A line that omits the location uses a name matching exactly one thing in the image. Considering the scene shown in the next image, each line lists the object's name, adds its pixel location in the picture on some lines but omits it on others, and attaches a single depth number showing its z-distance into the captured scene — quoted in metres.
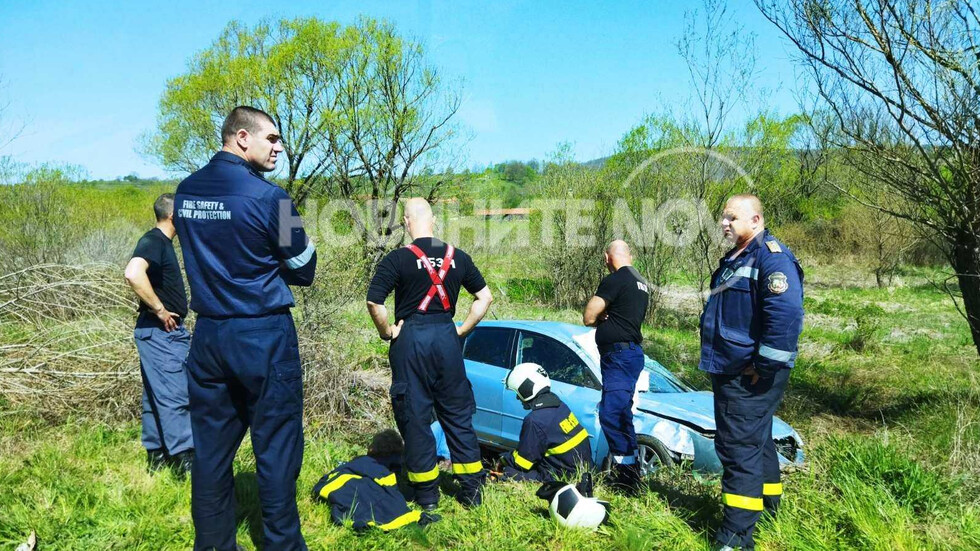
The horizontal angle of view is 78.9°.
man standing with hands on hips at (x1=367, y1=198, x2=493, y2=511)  3.79
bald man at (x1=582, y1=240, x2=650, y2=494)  4.35
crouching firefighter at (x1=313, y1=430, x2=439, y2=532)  3.41
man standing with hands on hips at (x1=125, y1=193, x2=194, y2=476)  4.10
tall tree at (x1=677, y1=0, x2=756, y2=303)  12.10
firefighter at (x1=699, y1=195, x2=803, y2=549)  3.15
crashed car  4.82
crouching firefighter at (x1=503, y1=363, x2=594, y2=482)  4.12
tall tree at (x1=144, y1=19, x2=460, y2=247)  19.95
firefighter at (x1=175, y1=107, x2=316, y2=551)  2.73
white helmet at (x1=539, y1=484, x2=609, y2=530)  3.38
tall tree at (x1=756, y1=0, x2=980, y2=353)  5.59
